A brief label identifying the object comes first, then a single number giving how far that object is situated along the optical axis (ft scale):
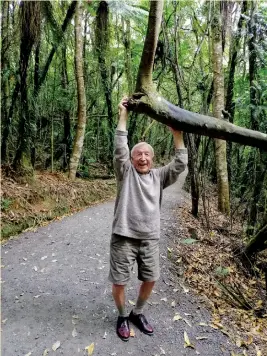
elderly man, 10.23
